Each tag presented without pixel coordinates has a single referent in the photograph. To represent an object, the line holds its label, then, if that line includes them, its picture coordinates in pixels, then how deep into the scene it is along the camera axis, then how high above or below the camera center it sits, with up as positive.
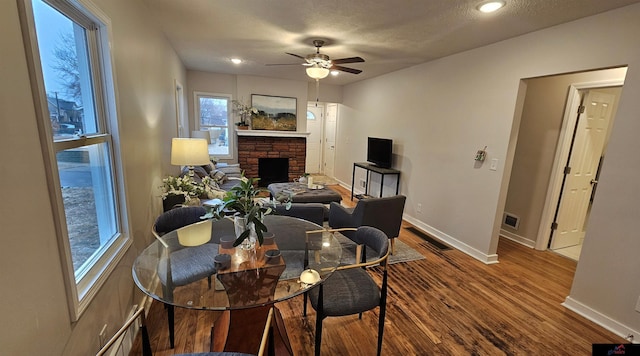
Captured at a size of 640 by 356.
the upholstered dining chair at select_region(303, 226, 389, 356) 1.60 -1.02
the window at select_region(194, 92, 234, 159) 5.78 +0.15
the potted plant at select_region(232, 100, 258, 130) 5.94 +0.36
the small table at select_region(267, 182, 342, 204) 4.00 -0.96
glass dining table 1.40 -0.87
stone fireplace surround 6.07 -0.45
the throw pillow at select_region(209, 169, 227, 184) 4.36 -0.81
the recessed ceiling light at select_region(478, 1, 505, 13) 2.08 +1.06
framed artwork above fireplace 6.04 +0.38
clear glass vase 1.74 -0.68
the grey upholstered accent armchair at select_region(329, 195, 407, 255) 2.89 -0.91
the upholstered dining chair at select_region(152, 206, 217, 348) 1.56 -0.88
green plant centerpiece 1.60 -0.50
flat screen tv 4.73 -0.31
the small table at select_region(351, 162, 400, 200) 4.59 -0.62
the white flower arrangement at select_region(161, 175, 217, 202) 2.56 -0.61
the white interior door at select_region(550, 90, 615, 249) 3.24 -0.29
